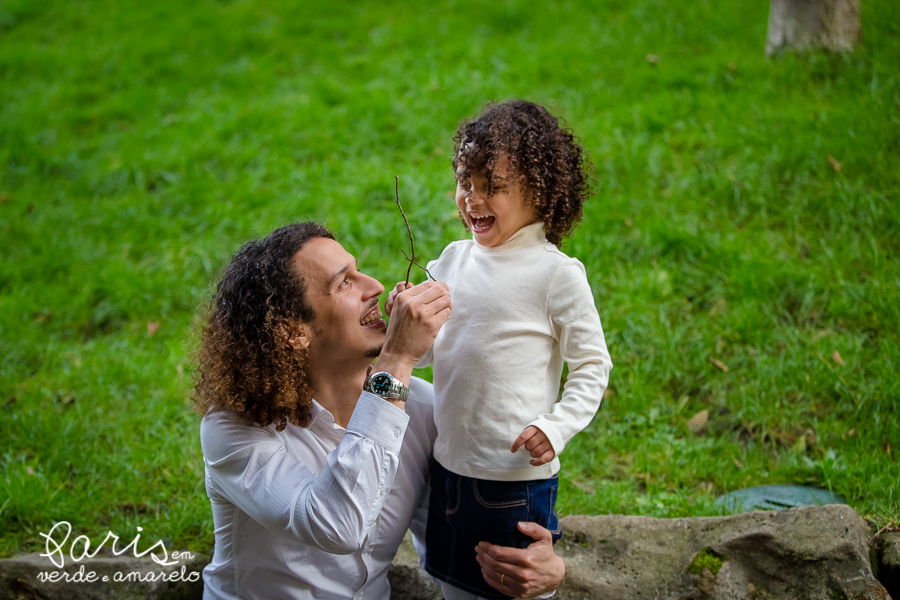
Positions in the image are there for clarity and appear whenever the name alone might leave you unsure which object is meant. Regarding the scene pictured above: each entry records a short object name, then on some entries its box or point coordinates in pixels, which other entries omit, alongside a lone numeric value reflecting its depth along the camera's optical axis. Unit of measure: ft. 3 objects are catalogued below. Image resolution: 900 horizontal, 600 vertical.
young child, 6.61
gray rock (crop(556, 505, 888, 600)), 7.47
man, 6.30
